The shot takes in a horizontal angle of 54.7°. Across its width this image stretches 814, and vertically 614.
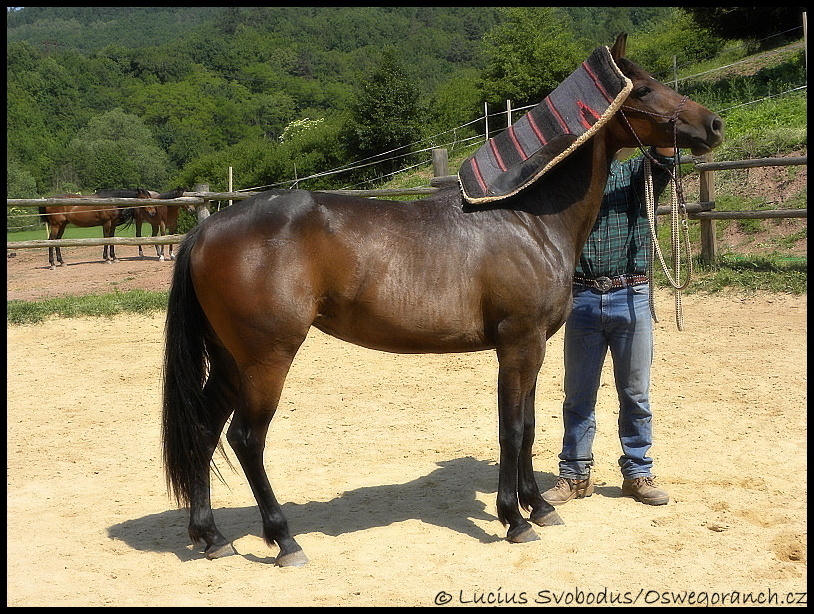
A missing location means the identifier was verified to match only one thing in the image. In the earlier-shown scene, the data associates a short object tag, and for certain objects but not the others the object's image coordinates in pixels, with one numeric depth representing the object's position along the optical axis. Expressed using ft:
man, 13.07
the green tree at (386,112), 86.17
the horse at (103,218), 53.62
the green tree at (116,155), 163.02
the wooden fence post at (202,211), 36.76
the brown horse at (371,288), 11.03
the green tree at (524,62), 81.87
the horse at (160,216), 55.88
